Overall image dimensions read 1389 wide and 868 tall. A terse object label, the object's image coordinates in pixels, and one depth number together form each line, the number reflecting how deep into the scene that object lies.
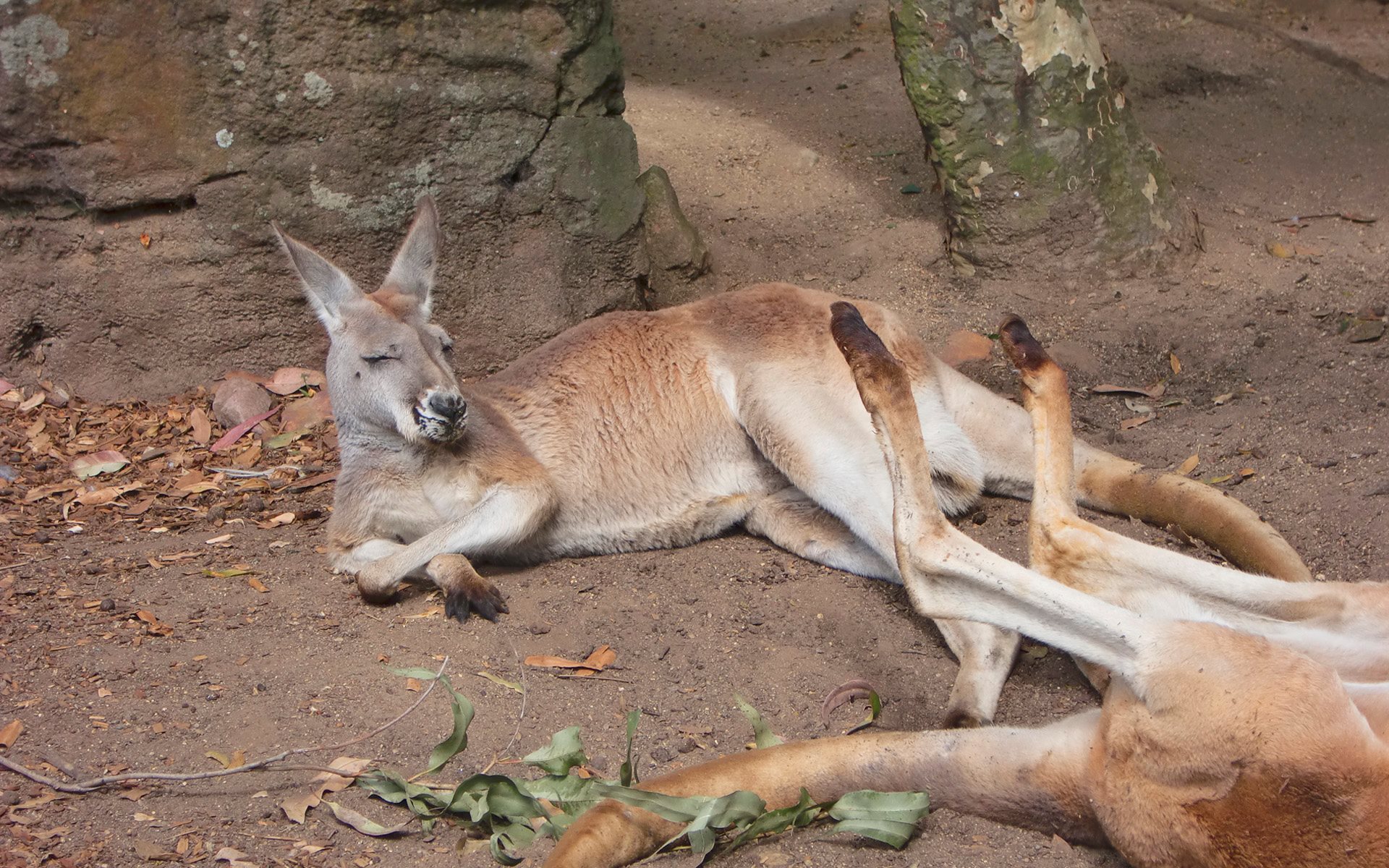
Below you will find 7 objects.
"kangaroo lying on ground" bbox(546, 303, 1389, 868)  4.96
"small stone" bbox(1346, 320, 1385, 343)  10.70
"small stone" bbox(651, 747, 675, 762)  6.82
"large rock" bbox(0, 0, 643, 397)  10.45
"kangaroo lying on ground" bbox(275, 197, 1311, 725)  8.61
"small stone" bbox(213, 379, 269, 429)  11.18
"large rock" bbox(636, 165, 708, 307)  12.12
